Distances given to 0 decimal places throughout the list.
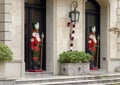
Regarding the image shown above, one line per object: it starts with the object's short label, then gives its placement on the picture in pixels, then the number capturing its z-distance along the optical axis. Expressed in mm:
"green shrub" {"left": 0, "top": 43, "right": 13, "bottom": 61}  11496
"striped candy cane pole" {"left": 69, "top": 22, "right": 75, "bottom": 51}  14182
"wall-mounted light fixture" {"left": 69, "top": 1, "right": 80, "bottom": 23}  14162
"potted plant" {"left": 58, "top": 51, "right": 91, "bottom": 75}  13521
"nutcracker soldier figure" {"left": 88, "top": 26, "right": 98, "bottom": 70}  15226
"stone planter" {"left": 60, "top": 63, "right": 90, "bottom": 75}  13533
